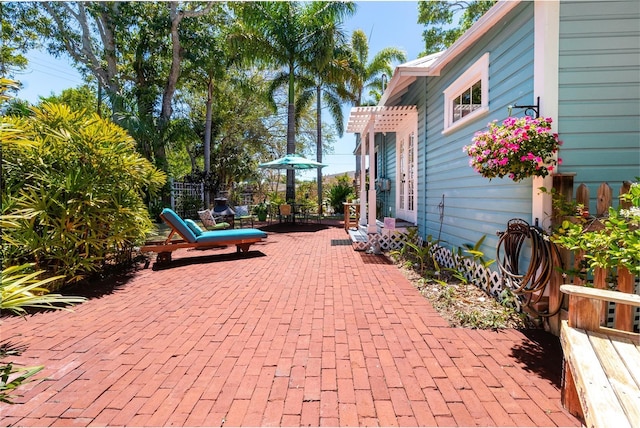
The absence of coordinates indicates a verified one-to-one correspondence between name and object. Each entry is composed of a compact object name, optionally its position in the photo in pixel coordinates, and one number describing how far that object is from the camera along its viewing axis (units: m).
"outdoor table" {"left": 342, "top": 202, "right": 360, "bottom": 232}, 9.82
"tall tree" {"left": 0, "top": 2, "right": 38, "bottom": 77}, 12.95
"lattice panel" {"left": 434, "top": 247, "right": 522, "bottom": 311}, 3.89
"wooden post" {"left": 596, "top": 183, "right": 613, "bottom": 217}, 2.53
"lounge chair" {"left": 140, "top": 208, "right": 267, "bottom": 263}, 5.75
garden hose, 2.88
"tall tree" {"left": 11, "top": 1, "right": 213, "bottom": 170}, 12.53
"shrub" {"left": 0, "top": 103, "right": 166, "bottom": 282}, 3.95
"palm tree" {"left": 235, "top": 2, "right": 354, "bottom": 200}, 12.97
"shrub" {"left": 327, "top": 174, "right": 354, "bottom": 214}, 16.77
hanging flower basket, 2.84
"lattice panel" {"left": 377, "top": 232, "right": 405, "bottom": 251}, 6.75
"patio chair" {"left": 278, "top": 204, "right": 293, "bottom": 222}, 12.09
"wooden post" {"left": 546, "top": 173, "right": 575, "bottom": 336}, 2.83
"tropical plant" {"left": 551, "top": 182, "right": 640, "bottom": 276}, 1.95
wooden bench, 1.32
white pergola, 6.68
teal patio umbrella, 11.02
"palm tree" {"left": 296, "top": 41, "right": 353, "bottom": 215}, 14.18
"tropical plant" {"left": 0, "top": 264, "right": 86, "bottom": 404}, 1.54
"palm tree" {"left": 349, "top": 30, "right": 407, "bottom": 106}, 17.05
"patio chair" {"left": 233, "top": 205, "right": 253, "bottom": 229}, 11.58
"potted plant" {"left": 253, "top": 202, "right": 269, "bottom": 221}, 14.16
